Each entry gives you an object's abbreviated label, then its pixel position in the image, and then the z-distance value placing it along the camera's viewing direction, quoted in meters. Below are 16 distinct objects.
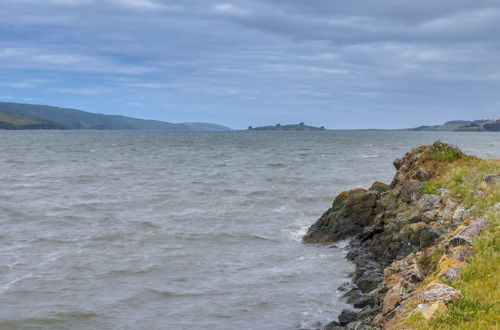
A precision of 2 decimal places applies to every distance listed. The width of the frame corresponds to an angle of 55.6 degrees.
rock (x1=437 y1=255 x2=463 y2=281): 11.44
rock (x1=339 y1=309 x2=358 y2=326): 13.97
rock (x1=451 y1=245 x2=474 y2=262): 12.38
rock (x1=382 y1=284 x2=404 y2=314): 12.17
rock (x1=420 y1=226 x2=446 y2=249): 16.27
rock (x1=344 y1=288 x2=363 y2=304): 16.36
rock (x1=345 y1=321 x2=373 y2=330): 11.50
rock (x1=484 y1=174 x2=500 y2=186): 18.67
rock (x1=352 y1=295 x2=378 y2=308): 14.90
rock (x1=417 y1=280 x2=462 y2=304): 10.27
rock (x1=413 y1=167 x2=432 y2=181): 24.12
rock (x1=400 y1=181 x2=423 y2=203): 22.34
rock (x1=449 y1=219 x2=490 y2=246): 13.42
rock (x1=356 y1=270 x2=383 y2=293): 16.94
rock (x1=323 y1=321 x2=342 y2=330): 13.90
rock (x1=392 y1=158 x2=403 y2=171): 29.77
